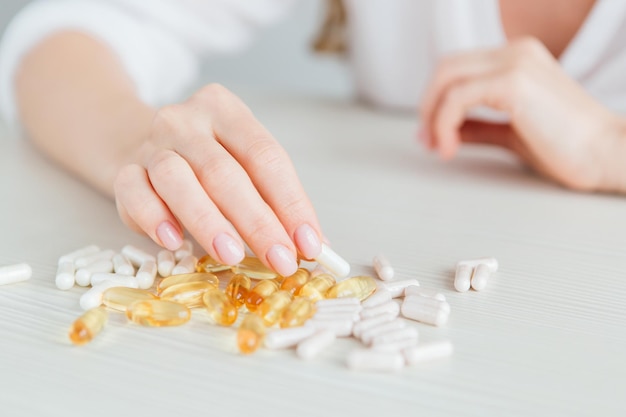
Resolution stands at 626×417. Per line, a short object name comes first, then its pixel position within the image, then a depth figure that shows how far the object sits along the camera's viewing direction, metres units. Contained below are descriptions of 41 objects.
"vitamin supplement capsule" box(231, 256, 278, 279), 0.59
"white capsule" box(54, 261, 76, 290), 0.58
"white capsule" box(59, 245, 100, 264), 0.62
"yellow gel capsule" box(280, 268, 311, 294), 0.57
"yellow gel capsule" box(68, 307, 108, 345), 0.48
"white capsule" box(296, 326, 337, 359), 0.48
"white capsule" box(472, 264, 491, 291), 0.60
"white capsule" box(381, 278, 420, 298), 0.58
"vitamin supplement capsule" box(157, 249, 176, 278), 0.61
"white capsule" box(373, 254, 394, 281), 0.61
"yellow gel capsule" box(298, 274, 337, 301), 0.56
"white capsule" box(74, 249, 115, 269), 0.61
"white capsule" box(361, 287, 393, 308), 0.55
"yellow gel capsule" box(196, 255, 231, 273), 0.61
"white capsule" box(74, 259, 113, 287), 0.58
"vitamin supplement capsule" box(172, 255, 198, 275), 0.60
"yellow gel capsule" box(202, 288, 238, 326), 0.52
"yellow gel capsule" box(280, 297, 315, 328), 0.51
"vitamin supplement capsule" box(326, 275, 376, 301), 0.56
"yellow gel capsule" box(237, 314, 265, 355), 0.48
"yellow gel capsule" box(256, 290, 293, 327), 0.52
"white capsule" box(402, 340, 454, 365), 0.47
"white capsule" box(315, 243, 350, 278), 0.59
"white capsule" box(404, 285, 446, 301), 0.56
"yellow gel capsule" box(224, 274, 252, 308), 0.55
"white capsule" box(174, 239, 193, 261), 0.64
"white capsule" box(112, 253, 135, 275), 0.60
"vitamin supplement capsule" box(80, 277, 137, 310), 0.54
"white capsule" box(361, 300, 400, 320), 0.53
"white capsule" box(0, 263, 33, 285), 0.58
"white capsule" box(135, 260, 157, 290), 0.58
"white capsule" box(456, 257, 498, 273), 0.63
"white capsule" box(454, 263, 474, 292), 0.60
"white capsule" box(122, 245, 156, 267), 0.62
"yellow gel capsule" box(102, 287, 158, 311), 0.54
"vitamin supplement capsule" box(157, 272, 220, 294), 0.57
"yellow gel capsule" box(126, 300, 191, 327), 0.52
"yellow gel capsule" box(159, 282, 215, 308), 0.54
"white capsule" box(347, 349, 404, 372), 0.46
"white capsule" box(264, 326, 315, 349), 0.49
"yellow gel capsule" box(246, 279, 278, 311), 0.54
